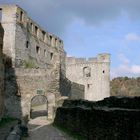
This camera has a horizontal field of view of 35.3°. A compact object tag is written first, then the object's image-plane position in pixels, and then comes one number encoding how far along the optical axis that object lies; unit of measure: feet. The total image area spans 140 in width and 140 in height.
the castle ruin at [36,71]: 54.43
